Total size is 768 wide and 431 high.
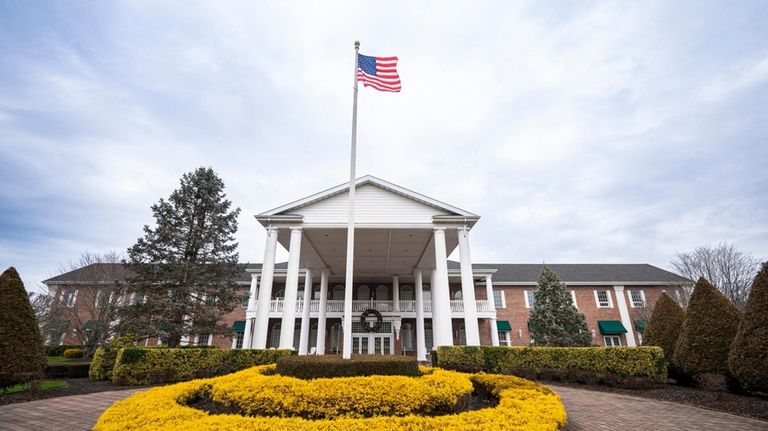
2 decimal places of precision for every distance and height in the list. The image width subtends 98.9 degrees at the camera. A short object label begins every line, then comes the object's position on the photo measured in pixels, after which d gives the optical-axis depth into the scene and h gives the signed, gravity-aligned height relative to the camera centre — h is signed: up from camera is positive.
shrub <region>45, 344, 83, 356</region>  22.66 -1.18
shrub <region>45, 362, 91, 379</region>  12.52 -1.45
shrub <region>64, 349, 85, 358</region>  21.58 -1.37
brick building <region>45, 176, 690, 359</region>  16.88 +3.34
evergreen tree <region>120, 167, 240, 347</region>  16.91 +3.31
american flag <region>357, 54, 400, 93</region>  11.16 +8.32
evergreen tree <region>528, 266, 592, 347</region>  20.50 +0.61
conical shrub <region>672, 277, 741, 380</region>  10.21 -0.11
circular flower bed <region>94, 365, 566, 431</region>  4.69 -1.24
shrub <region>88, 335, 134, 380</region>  12.43 -1.15
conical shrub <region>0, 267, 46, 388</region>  9.04 -0.15
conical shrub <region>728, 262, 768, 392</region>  7.93 -0.36
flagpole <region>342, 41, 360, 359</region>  9.29 +2.54
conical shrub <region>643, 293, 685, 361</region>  12.88 +0.13
